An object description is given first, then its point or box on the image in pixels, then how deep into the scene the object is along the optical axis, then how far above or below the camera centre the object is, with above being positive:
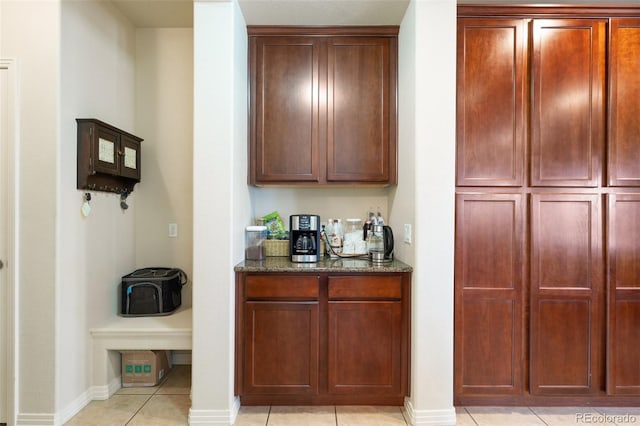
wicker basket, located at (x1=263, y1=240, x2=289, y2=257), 2.63 -0.27
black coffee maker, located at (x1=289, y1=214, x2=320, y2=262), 2.35 -0.18
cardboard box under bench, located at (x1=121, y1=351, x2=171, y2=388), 2.43 -1.13
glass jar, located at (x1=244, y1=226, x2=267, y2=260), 2.45 -0.22
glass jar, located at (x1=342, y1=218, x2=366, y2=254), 2.61 -0.23
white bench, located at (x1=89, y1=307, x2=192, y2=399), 2.25 -0.87
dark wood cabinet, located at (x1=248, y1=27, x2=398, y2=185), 2.45 +0.84
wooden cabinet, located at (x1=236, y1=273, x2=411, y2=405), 2.15 -0.78
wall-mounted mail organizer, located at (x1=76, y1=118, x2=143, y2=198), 2.12 +0.38
